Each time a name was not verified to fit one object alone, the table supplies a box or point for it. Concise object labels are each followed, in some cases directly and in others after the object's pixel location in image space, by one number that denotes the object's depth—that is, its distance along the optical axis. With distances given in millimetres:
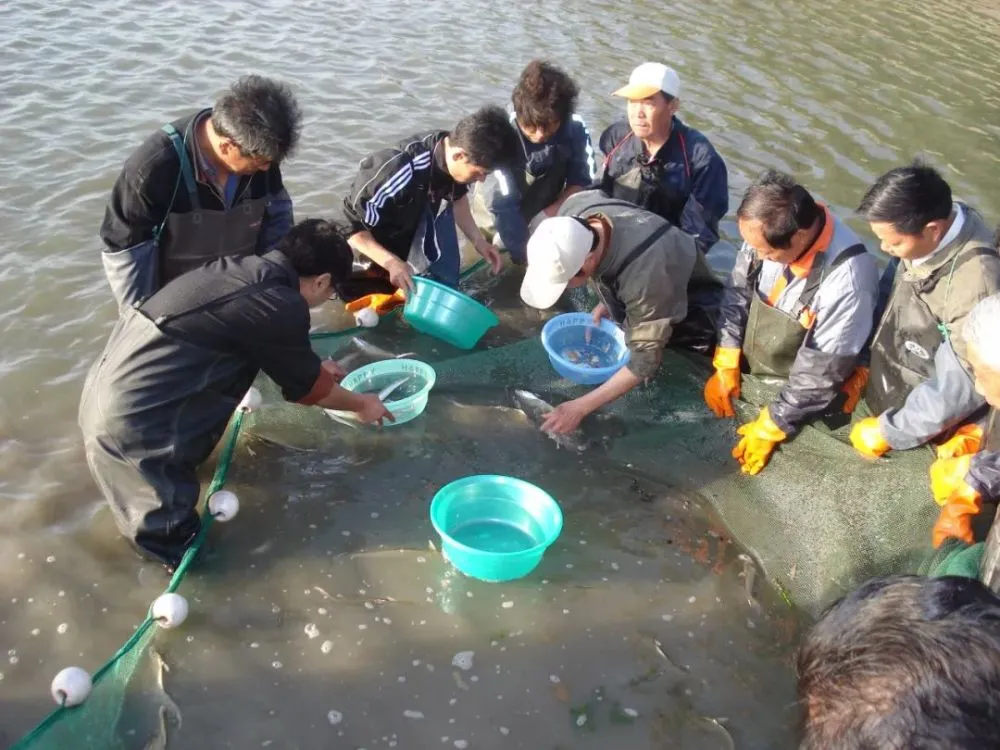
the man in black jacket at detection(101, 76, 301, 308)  3705
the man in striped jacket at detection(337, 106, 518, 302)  4586
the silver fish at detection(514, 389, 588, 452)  4402
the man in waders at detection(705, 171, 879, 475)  3783
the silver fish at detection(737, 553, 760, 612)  3611
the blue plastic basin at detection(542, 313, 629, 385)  4898
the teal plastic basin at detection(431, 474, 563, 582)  3516
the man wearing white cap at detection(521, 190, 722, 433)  3775
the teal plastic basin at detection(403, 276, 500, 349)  4773
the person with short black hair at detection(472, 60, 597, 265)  5250
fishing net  3172
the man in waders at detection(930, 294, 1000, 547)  3289
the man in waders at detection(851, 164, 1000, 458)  3527
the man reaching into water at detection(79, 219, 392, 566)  3268
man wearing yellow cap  5133
